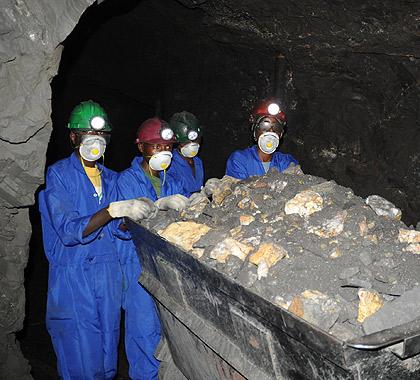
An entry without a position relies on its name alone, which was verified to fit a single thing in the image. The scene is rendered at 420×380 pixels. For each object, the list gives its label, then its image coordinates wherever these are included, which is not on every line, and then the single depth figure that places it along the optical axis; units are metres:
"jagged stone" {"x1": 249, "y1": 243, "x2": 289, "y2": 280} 1.96
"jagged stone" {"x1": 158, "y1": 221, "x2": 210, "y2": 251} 2.34
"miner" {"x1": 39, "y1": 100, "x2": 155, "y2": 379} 3.04
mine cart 1.38
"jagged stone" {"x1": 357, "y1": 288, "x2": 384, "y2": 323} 1.65
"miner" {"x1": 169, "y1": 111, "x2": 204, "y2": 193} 4.05
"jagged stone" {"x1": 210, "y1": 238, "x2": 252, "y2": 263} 2.11
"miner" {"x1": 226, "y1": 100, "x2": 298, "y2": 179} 3.88
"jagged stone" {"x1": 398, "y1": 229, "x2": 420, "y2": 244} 2.01
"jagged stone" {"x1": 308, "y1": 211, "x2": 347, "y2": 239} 2.11
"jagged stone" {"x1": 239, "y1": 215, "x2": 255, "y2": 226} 2.40
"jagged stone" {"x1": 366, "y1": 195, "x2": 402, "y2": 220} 2.30
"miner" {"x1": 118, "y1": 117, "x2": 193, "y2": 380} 3.27
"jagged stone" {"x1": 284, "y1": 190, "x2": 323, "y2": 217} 2.30
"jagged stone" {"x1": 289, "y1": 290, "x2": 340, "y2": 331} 1.61
